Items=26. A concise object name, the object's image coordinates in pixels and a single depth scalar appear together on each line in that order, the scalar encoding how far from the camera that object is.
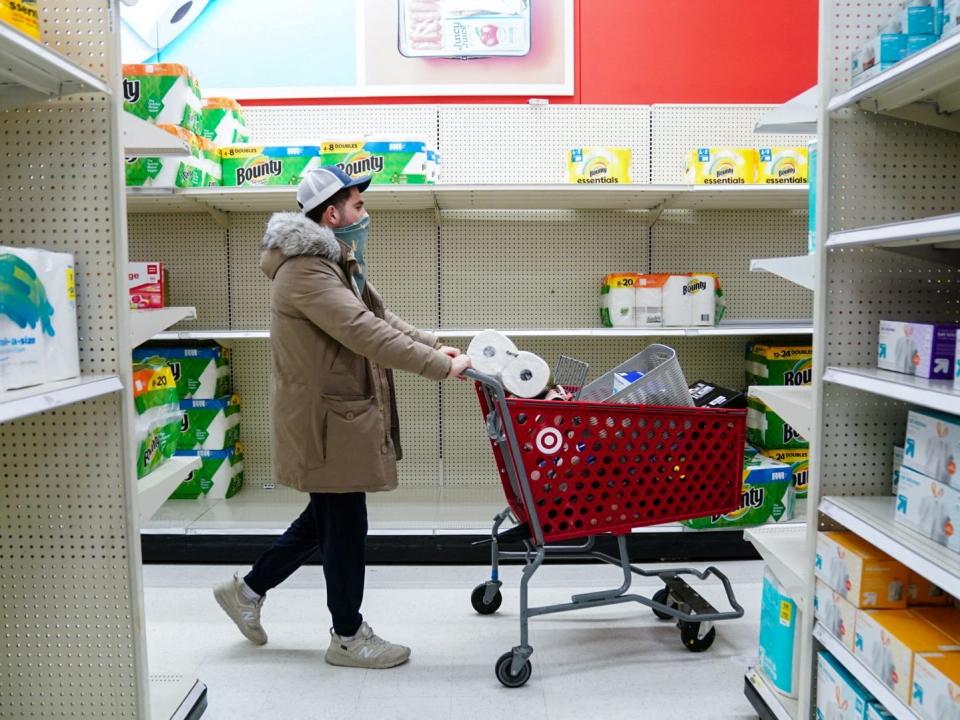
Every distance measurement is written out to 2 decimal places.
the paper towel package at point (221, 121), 3.82
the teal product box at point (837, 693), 1.75
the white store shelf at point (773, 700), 2.08
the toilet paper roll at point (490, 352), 2.43
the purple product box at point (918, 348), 1.63
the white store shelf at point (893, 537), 1.44
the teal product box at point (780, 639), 2.13
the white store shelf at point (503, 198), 3.59
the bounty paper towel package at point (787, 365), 3.91
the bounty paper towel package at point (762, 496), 3.67
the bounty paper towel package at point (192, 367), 3.96
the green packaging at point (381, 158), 3.58
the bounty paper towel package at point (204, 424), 3.98
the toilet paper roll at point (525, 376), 2.40
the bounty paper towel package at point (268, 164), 3.66
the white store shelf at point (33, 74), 1.41
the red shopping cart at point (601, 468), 2.38
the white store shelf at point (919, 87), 1.44
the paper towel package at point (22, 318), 1.49
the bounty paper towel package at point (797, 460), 3.84
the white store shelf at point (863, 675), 1.56
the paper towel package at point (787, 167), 3.71
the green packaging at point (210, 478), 4.02
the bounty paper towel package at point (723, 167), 3.71
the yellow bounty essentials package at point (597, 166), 3.71
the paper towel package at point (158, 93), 3.39
